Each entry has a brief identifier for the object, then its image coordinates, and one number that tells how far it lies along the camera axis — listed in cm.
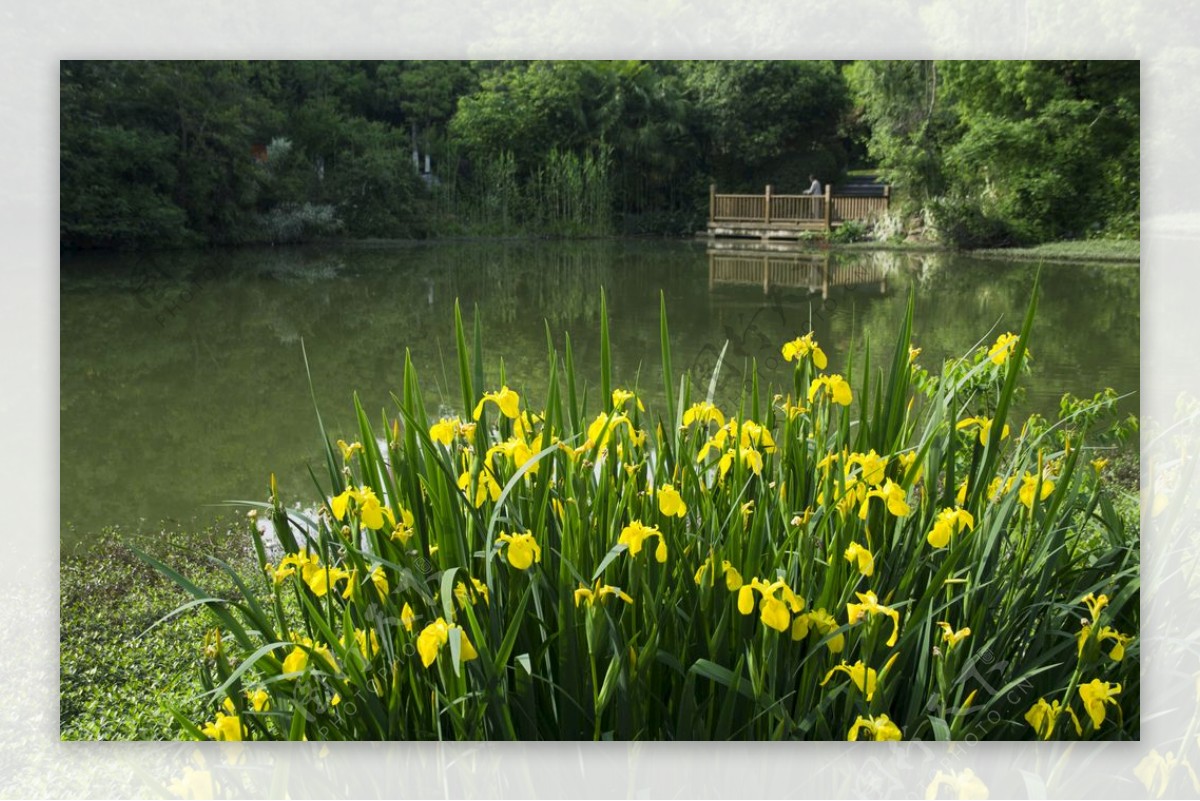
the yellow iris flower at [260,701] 172
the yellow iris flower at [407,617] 163
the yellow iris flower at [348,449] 172
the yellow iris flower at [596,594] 150
